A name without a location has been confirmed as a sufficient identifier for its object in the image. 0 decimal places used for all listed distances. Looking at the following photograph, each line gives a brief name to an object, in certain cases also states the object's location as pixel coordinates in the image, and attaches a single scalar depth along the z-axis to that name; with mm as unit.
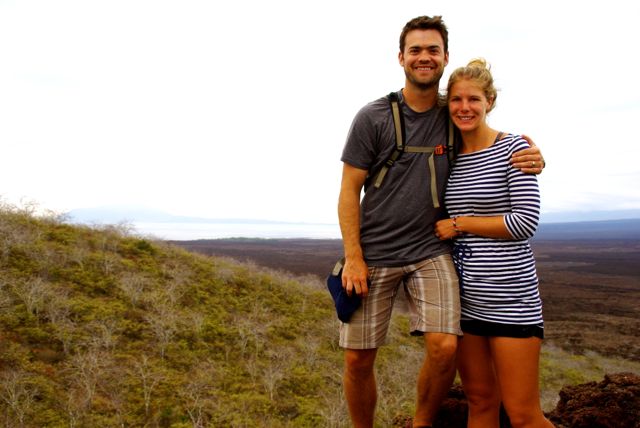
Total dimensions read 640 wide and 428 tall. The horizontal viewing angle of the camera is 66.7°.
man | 2467
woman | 2260
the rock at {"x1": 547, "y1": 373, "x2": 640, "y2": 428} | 3092
